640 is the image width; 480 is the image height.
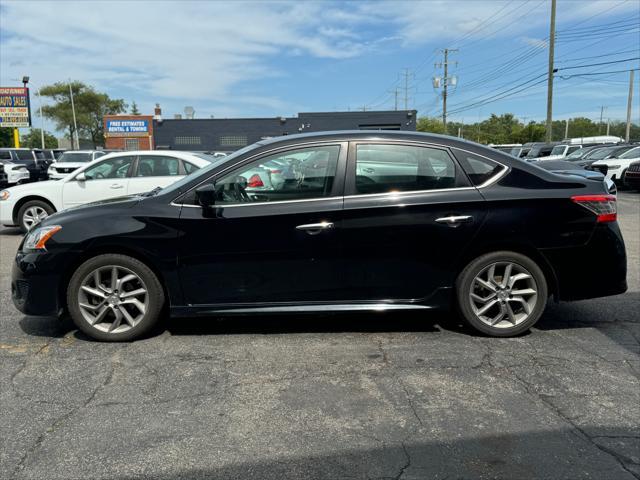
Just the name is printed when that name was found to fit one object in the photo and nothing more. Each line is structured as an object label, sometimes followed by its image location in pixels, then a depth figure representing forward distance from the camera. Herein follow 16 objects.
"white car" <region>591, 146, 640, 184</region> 19.41
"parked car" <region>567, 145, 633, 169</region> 20.53
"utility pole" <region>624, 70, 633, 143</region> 52.27
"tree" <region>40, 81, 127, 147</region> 81.94
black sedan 4.20
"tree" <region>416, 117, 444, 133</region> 94.62
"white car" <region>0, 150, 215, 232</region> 9.61
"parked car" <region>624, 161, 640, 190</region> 17.92
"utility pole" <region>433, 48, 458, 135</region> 54.66
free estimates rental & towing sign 56.16
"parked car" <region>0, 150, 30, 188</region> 19.67
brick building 51.81
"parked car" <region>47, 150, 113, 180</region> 23.69
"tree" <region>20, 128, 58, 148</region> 105.38
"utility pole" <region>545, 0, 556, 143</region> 32.66
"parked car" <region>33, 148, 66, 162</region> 30.10
